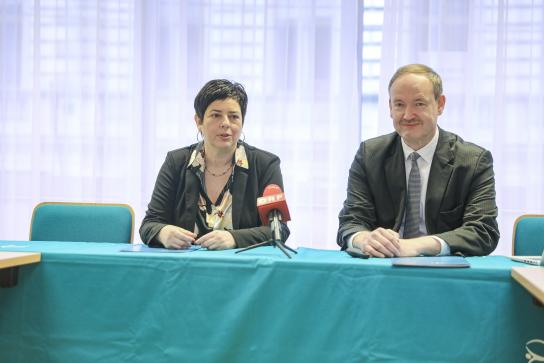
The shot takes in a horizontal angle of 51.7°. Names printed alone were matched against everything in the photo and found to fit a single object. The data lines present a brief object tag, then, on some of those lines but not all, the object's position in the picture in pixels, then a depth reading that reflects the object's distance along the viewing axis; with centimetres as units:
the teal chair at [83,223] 235
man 191
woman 216
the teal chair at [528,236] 212
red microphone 162
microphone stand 160
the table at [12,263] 141
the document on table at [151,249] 161
